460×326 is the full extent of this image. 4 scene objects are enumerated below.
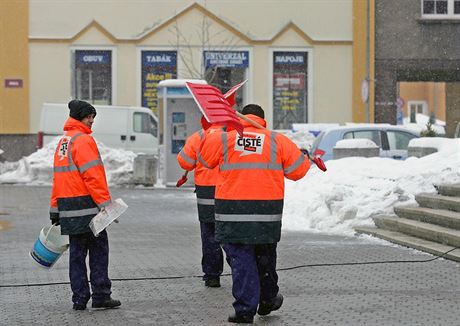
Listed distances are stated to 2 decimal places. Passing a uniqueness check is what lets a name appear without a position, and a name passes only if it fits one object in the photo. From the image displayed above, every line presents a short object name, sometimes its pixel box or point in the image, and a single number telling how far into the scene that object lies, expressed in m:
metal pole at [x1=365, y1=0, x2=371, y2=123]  35.09
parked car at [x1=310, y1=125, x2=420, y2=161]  23.12
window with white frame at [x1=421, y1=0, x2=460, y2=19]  37.06
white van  31.45
